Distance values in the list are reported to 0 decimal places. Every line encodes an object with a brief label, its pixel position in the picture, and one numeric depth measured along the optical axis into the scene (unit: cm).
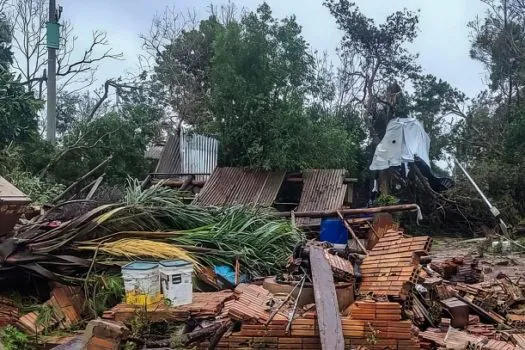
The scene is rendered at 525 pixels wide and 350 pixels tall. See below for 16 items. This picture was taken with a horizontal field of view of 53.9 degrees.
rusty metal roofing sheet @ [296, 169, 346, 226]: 1205
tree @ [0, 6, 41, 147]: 1152
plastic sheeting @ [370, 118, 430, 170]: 1744
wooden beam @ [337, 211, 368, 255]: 891
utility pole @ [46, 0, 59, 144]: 1767
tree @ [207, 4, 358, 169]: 1363
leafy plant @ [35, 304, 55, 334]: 541
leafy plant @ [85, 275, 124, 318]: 605
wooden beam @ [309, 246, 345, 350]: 427
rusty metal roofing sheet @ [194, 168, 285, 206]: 1252
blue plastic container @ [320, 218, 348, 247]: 1038
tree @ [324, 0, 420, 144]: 2055
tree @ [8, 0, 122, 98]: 2500
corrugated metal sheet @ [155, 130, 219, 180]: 1441
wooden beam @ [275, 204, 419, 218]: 1018
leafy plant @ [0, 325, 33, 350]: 498
